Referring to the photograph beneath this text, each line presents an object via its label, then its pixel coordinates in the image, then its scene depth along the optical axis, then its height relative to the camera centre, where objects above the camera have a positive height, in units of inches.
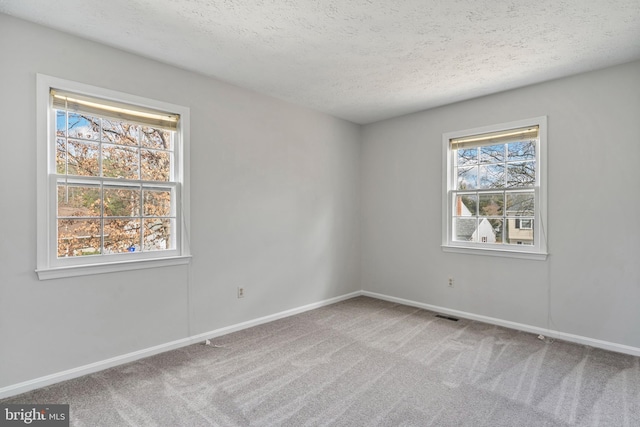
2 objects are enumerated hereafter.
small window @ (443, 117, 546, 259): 136.6 +9.5
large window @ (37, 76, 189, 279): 96.7 +10.2
